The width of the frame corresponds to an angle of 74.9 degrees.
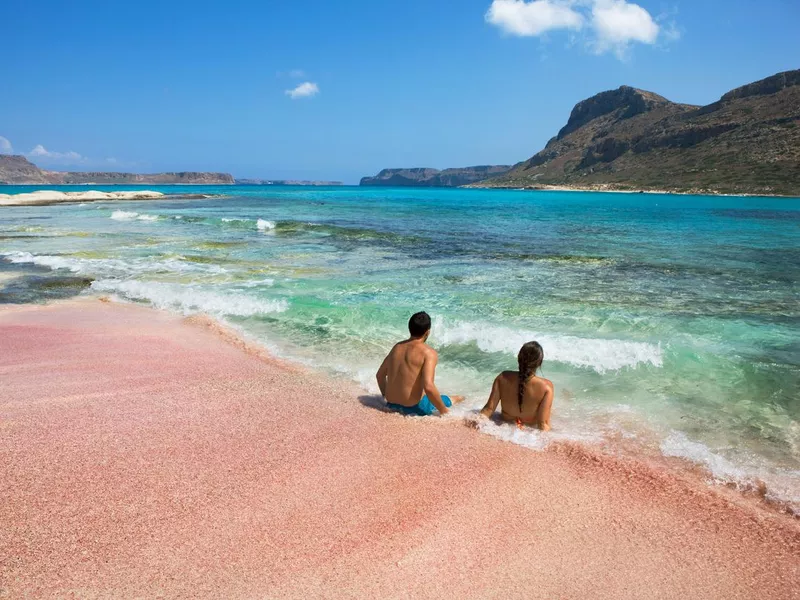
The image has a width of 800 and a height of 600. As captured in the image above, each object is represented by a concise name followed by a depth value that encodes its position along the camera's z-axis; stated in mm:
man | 5621
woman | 5270
